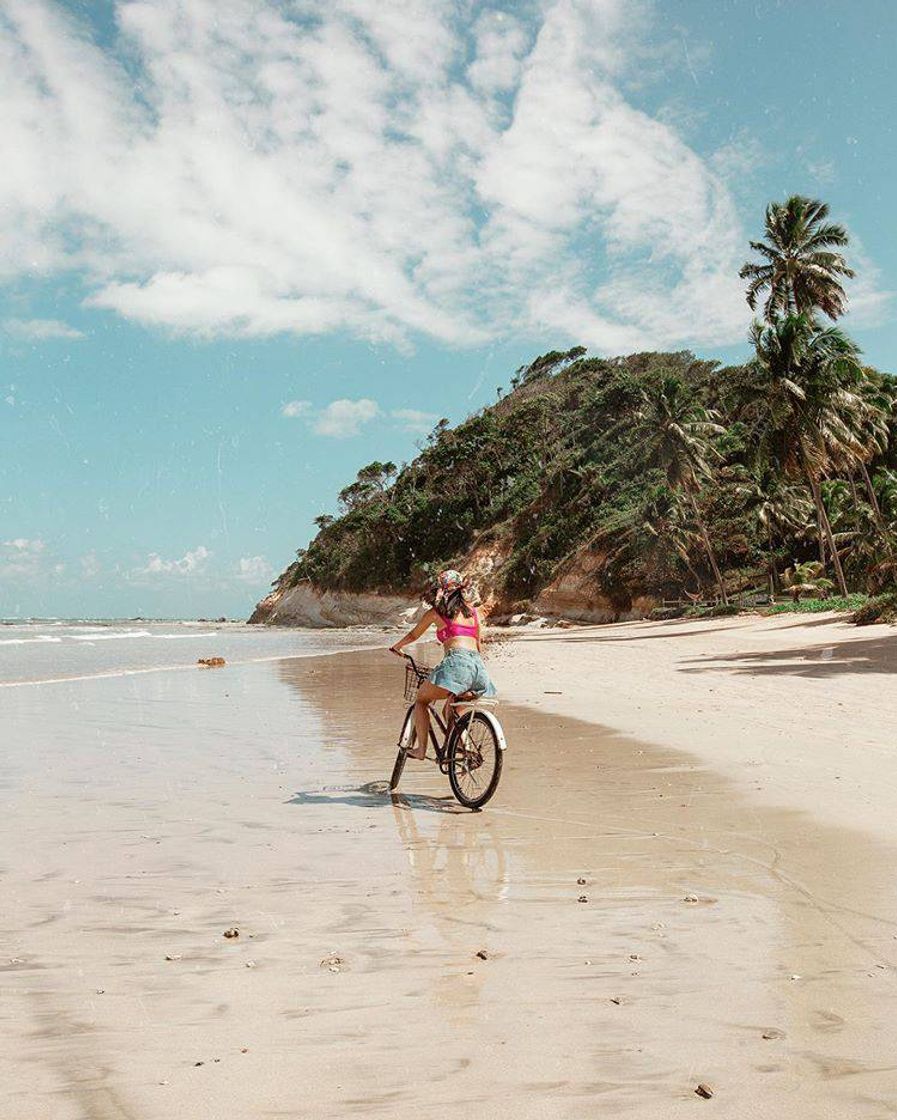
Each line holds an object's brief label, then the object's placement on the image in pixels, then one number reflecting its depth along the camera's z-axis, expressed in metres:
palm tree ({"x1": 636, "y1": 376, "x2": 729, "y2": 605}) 48.19
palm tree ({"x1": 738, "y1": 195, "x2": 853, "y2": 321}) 41.31
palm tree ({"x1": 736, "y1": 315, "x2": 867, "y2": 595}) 37.72
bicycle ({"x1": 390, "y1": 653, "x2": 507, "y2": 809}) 7.02
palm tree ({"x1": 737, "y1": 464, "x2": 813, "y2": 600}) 48.72
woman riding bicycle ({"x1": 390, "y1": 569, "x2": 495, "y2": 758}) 7.34
